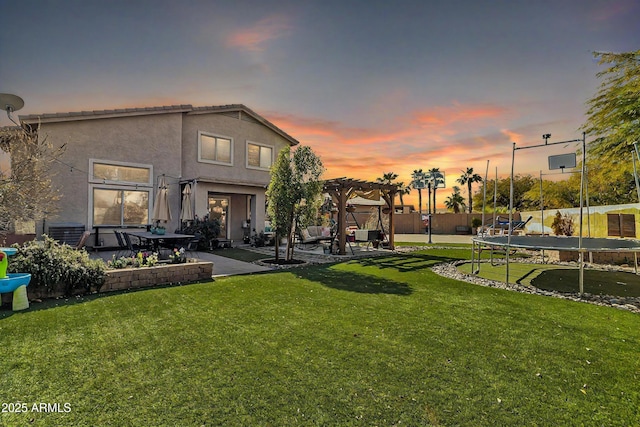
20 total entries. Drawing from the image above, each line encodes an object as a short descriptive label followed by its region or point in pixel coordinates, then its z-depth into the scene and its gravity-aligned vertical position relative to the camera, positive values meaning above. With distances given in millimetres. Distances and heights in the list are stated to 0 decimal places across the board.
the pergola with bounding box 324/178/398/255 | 12453 +1224
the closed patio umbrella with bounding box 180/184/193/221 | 12477 +428
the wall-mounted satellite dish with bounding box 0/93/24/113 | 6319 +2379
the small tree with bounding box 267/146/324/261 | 9602 +965
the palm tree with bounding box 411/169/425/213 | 25519 +3429
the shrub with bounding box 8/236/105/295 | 5277 -898
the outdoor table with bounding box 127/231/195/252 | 8219 -535
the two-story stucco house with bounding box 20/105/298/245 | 11312 +2460
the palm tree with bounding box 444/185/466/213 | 52750 +3382
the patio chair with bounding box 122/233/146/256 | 8552 -795
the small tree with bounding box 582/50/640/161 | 10188 +4101
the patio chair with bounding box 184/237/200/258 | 11594 -1173
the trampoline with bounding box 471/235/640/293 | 6156 -525
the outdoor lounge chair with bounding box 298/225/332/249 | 13646 -738
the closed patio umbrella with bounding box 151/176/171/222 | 11523 +372
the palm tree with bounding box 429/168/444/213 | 28266 +3898
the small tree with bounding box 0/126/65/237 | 6930 +758
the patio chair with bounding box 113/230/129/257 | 9402 -1159
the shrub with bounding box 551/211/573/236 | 14148 -141
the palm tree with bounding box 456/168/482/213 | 49438 +6963
